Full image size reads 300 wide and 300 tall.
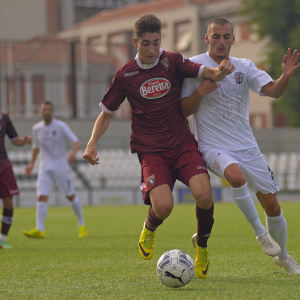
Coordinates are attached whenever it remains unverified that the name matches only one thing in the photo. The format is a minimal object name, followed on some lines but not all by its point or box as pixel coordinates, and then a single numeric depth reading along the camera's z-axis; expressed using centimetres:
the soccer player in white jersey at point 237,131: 1420
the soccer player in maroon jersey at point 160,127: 1406
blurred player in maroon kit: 2231
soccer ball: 1302
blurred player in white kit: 2654
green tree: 7850
